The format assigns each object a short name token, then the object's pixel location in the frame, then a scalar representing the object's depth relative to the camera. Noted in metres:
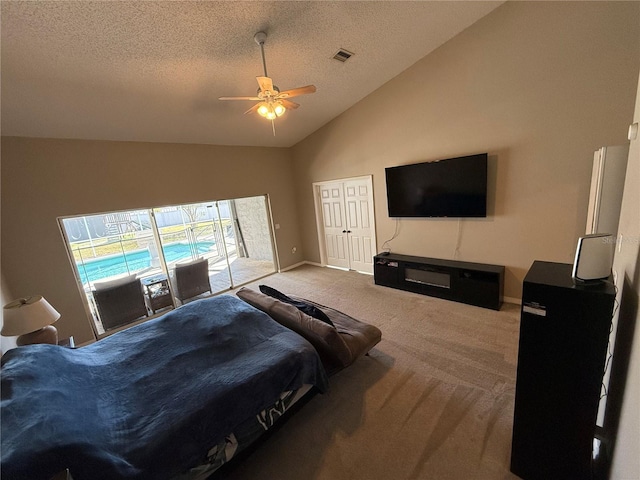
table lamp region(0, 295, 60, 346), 2.25
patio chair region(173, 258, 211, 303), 4.46
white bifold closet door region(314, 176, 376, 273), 5.15
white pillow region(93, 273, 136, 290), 3.75
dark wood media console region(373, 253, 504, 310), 3.54
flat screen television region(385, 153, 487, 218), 3.62
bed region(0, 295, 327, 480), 1.19
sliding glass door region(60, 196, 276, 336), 3.93
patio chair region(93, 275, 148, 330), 3.74
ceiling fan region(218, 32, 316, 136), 2.42
